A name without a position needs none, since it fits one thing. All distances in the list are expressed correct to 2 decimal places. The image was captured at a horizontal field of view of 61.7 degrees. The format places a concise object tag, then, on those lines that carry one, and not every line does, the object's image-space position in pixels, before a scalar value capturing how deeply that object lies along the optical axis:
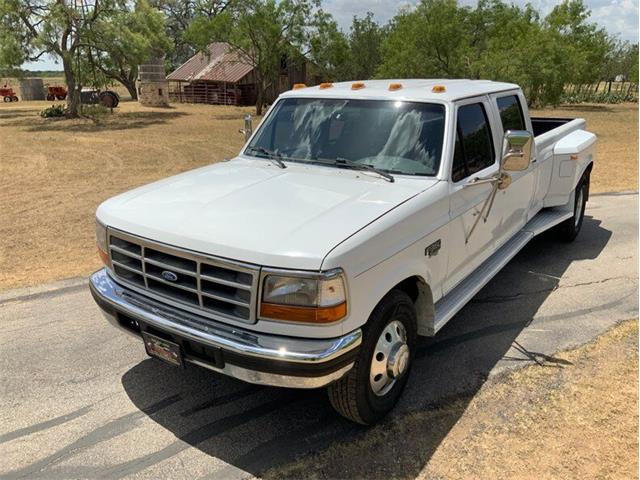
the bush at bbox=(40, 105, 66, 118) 26.28
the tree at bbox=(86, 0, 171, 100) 23.64
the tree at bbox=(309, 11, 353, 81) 27.80
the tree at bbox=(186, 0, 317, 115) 26.81
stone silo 35.50
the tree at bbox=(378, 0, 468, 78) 27.27
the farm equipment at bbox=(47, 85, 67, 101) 43.59
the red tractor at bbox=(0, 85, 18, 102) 43.53
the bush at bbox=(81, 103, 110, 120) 25.84
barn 39.62
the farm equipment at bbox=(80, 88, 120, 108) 33.97
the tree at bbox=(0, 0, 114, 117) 22.77
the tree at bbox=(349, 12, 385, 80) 38.45
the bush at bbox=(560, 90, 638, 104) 41.81
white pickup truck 2.65
